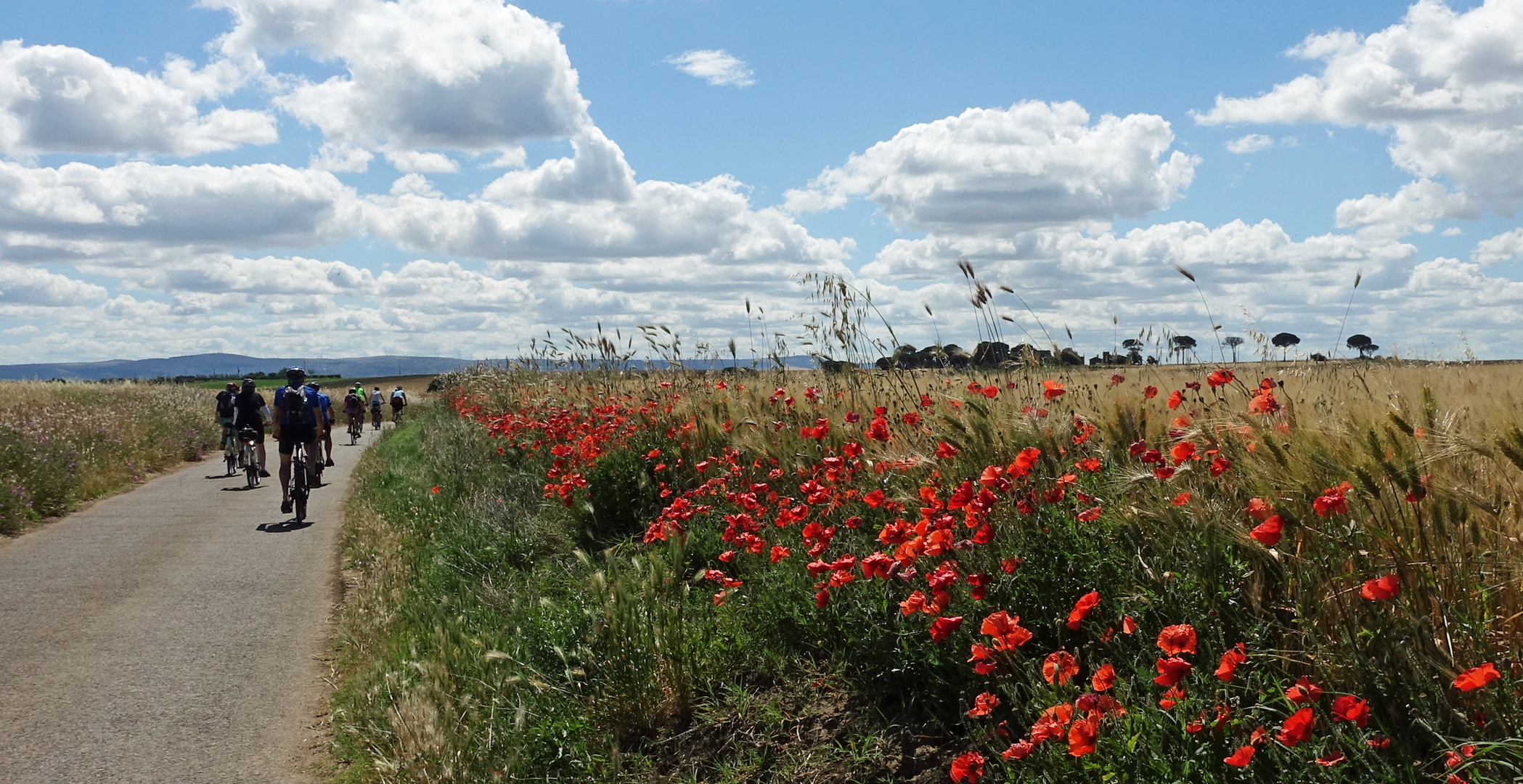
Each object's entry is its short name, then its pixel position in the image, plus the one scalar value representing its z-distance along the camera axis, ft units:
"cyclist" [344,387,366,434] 103.04
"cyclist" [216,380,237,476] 64.03
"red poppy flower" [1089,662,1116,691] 8.49
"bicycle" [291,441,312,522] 43.29
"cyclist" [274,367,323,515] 44.04
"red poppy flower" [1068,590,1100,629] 9.41
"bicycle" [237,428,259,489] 56.70
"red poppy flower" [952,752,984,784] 8.96
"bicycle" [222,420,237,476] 63.52
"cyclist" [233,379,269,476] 56.29
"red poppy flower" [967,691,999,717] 9.56
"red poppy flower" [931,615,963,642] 10.30
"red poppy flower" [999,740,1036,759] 8.50
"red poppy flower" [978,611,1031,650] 9.46
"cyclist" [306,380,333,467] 46.98
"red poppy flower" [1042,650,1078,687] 8.93
